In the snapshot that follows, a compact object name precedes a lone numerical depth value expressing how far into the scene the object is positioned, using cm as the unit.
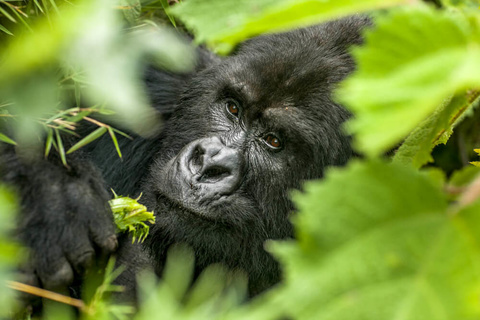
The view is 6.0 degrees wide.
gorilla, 523
